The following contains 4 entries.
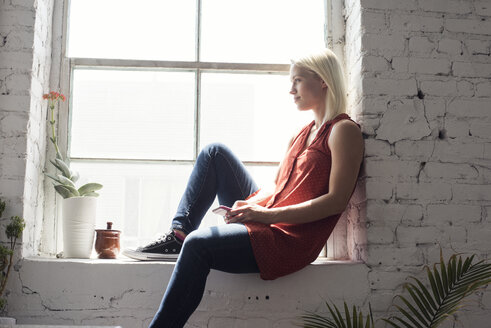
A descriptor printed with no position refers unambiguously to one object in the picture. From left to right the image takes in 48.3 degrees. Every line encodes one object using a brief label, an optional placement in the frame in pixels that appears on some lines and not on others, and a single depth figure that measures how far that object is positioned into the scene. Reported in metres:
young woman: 1.87
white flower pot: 2.25
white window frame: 2.41
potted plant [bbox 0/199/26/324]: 2.04
